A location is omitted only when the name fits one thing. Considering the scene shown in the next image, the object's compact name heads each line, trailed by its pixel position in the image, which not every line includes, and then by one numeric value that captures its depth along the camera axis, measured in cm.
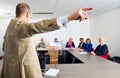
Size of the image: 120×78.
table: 134
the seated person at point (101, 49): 301
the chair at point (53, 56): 206
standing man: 69
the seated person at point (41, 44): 580
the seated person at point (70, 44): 575
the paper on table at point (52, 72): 136
